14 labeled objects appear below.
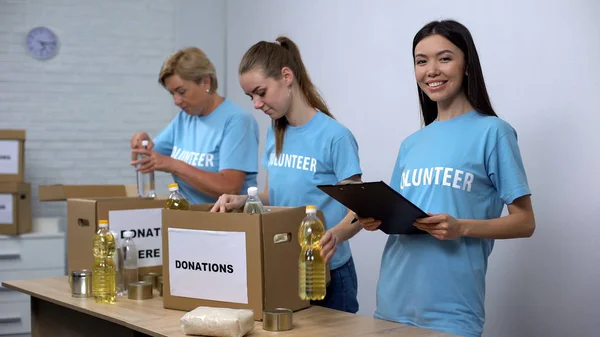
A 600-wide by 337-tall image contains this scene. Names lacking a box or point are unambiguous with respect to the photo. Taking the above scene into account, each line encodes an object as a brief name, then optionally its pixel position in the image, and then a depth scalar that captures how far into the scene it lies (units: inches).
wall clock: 208.1
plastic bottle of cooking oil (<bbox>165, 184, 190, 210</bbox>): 100.4
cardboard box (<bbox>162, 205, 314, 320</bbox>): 83.7
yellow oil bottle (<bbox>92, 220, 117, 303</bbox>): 98.3
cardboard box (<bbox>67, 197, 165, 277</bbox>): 105.6
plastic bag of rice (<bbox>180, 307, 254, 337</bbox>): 76.9
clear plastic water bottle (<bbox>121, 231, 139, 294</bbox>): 104.4
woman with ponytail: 98.0
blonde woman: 116.3
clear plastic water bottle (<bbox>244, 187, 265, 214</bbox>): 89.1
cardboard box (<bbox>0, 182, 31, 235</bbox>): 184.7
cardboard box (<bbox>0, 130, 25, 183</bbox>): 184.2
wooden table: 80.0
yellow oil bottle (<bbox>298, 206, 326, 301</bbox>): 85.0
